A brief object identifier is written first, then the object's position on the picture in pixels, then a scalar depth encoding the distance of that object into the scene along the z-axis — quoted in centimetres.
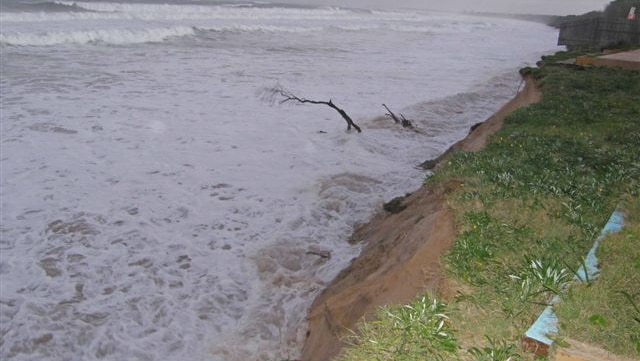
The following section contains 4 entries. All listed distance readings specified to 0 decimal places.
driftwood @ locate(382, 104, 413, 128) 1375
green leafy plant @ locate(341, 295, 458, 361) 317
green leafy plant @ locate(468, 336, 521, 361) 309
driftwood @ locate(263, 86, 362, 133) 1631
